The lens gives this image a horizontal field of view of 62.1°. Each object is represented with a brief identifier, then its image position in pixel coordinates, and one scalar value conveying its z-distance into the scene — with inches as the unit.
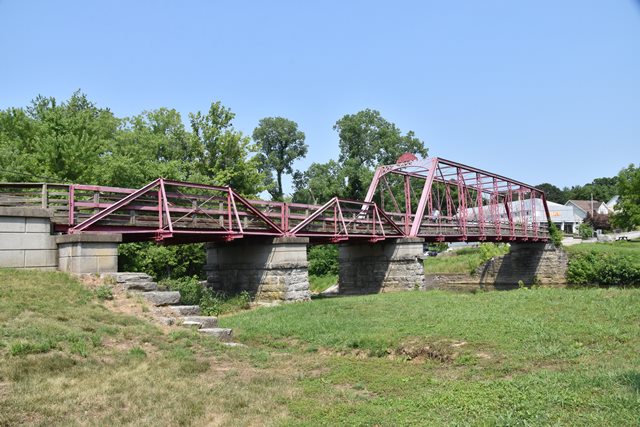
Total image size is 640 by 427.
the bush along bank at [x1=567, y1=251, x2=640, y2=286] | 1528.1
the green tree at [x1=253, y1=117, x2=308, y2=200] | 2753.4
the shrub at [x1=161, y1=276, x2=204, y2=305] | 722.8
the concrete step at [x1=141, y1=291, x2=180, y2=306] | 518.3
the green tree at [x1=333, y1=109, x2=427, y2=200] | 2504.9
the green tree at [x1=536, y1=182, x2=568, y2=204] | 5483.3
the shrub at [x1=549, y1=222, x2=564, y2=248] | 1891.0
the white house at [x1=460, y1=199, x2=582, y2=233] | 3472.0
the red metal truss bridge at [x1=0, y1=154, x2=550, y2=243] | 613.6
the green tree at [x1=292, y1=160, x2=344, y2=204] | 2321.6
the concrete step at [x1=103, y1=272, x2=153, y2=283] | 538.0
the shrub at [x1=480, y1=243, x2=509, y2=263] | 1989.4
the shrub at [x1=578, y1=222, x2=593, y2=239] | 2662.4
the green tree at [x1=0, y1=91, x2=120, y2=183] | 1060.5
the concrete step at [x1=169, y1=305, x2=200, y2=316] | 510.9
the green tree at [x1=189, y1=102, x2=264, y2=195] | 1417.3
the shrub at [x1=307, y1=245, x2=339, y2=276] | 1729.8
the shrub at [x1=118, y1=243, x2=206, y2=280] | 1087.6
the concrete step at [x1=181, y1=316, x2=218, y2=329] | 470.1
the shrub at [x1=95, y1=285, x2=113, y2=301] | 486.6
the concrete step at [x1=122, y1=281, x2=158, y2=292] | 532.7
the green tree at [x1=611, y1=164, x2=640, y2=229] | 2079.2
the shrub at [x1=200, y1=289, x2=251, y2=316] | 698.2
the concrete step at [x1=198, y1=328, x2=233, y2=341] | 451.8
